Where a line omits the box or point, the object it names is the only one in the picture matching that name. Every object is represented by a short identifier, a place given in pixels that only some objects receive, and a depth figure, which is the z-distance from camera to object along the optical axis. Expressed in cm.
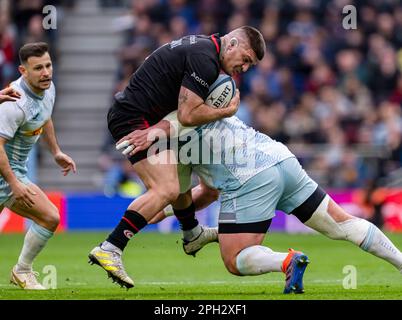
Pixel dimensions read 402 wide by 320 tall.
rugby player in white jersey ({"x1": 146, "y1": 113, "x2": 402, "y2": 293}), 1819
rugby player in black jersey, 1816
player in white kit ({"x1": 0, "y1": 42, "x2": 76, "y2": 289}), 1939
